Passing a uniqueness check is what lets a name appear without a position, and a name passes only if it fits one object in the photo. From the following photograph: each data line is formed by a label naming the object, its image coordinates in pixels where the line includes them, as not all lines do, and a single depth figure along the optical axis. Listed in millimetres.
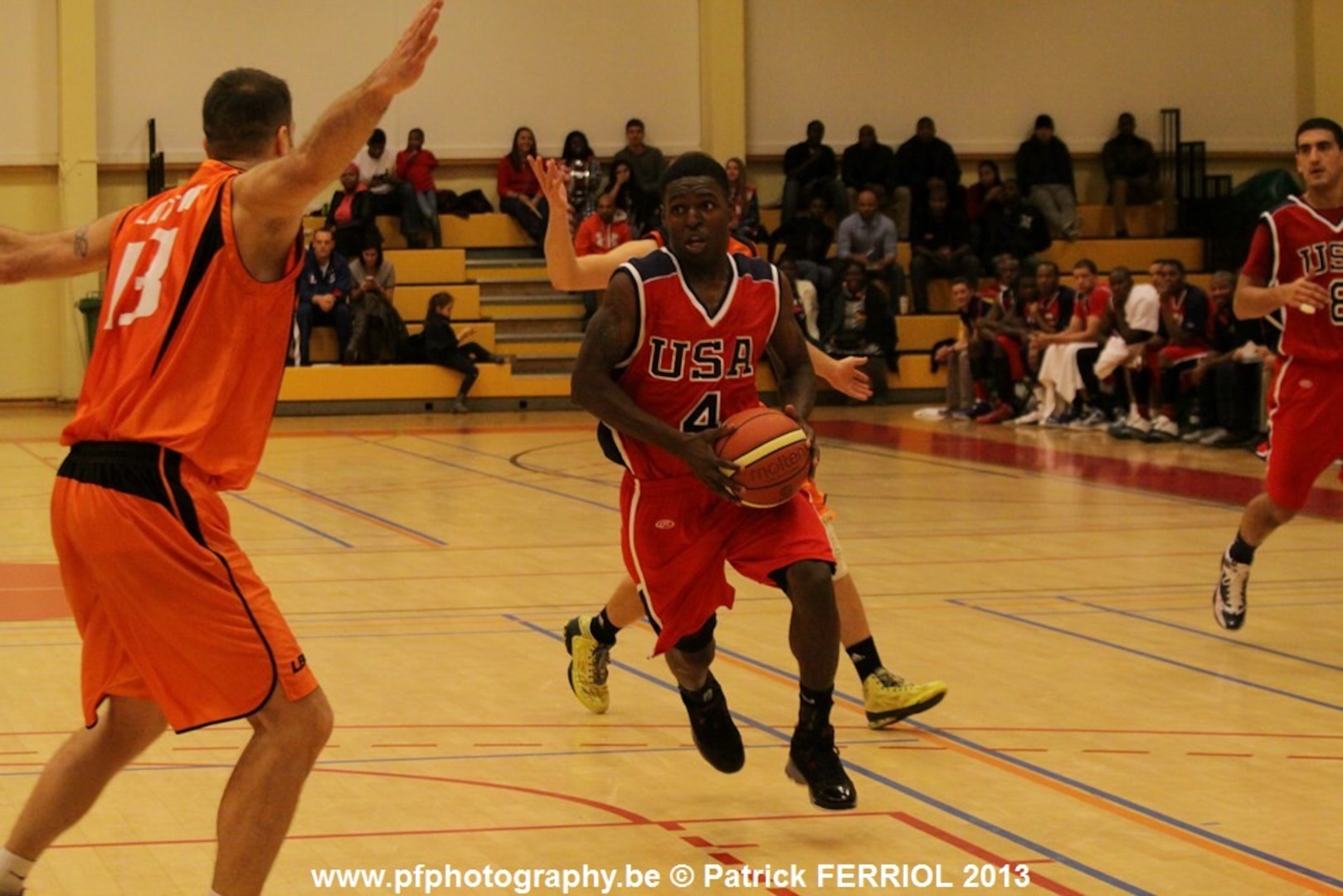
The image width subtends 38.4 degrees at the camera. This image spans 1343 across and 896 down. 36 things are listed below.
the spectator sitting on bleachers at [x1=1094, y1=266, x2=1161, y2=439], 16297
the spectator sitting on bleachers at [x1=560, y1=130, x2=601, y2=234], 20062
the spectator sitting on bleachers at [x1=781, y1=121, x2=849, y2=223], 21781
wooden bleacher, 20094
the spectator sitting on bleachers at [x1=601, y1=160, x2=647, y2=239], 21188
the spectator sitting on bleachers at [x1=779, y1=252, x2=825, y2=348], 20172
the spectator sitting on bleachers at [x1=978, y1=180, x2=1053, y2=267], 21547
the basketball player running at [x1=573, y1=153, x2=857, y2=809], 5051
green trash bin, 21328
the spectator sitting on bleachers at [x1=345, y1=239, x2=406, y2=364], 20109
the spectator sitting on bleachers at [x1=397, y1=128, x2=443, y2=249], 21922
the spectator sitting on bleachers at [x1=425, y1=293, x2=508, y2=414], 20109
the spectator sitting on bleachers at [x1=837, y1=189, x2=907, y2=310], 21031
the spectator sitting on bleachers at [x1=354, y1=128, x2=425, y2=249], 21641
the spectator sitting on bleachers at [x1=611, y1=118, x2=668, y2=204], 21891
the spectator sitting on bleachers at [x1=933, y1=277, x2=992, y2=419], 18641
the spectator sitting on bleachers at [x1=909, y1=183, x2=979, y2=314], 21562
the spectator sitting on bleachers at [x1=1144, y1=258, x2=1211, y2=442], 15898
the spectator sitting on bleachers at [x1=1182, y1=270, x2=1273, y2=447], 15250
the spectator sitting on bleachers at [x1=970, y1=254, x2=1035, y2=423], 18130
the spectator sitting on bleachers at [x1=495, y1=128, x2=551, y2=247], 22172
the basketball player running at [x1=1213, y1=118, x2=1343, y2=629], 7223
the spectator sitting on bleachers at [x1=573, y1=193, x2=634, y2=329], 20031
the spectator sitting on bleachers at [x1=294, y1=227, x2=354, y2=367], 19984
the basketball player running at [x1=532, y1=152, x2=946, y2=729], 5824
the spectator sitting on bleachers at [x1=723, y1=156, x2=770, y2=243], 20219
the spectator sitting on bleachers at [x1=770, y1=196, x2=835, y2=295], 20703
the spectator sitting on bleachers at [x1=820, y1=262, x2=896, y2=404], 20312
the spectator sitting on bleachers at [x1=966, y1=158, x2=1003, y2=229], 22203
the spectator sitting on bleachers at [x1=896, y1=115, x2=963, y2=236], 22438
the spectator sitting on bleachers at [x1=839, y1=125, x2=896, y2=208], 22531
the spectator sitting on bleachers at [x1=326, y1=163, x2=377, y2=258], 21000
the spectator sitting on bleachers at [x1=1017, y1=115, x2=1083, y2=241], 22609
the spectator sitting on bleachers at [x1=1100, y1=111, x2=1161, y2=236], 23266
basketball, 4883
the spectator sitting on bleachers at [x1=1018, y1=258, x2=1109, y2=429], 17188
